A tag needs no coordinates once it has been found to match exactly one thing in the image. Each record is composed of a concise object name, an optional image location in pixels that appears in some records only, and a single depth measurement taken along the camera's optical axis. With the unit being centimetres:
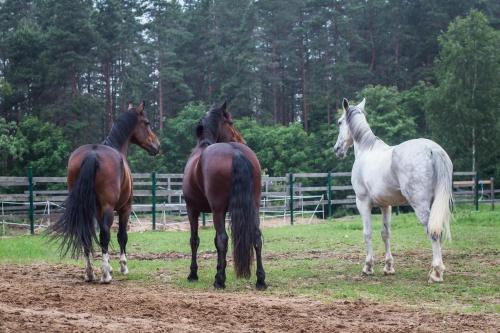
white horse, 1488
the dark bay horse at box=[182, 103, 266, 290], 1373
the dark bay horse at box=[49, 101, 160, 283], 1475
